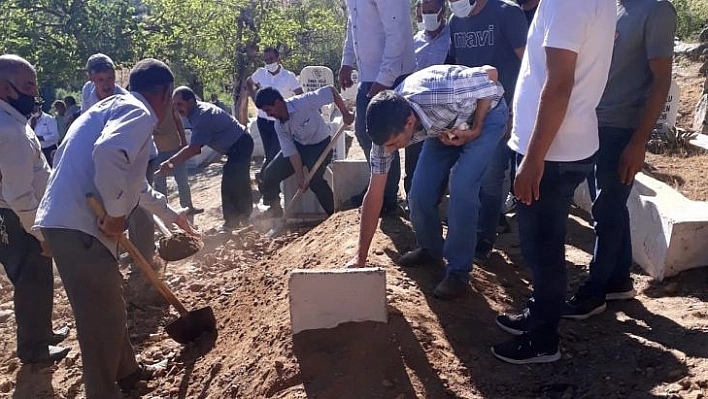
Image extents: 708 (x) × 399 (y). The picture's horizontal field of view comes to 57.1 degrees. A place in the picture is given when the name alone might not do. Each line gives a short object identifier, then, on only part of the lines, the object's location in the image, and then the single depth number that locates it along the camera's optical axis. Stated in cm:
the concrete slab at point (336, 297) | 315
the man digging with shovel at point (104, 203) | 294
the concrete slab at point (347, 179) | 600
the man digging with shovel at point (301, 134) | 614
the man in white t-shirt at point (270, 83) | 746
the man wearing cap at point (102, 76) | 534
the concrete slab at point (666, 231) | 406
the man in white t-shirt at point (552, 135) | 257
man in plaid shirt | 323
